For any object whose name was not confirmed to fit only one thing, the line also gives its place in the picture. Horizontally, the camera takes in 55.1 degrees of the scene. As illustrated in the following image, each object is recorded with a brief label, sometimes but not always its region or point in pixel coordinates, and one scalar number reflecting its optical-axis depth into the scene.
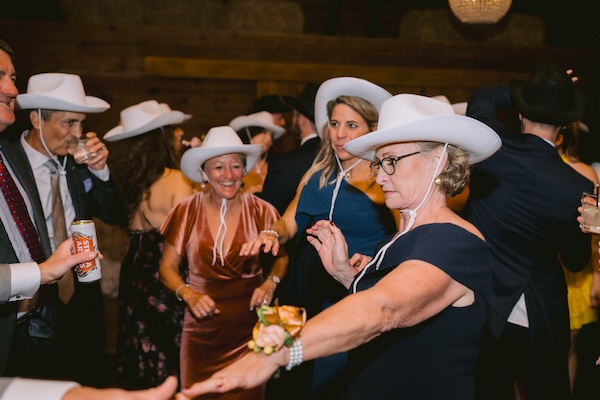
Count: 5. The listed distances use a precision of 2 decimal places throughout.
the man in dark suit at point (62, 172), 3.05
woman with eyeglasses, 1.43
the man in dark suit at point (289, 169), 4.02
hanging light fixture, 5.52
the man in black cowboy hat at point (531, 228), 2.84
